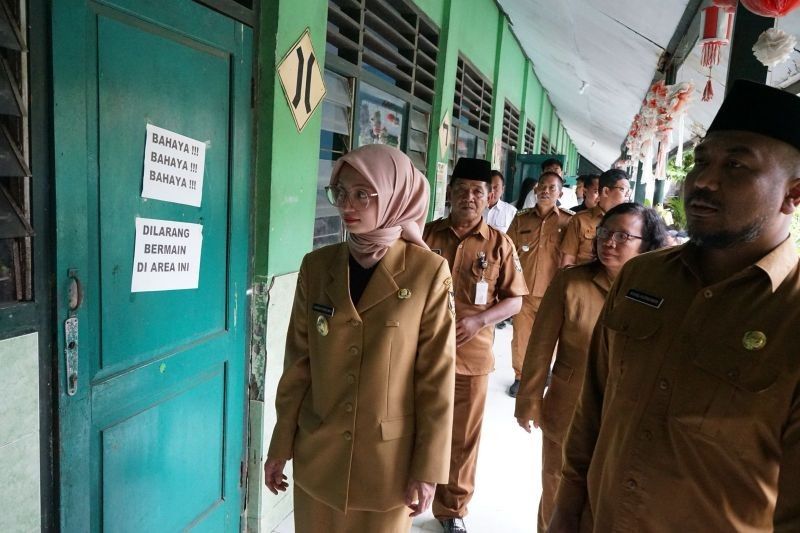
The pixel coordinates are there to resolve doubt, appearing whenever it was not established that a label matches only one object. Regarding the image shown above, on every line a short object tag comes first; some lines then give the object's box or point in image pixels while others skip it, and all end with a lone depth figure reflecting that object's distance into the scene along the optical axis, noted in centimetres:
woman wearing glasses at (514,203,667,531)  205
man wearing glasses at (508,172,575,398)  453
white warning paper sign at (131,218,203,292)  171
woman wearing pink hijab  151
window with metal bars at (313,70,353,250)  293
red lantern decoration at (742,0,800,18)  182
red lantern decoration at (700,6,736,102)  260
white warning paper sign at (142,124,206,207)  171
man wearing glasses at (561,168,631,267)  427
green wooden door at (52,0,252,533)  146
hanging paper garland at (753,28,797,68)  199
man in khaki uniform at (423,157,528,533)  257
